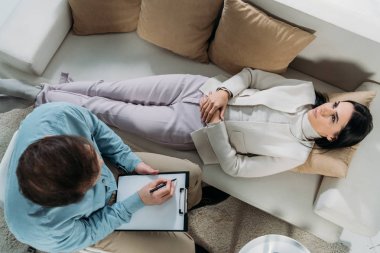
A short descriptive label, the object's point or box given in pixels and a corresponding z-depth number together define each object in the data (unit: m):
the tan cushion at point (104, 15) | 1.84
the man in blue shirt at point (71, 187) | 1.05
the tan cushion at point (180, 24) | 1.72
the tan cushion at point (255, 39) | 1.63
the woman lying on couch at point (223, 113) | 1.62
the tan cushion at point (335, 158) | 1.56
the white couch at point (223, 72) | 1.58
